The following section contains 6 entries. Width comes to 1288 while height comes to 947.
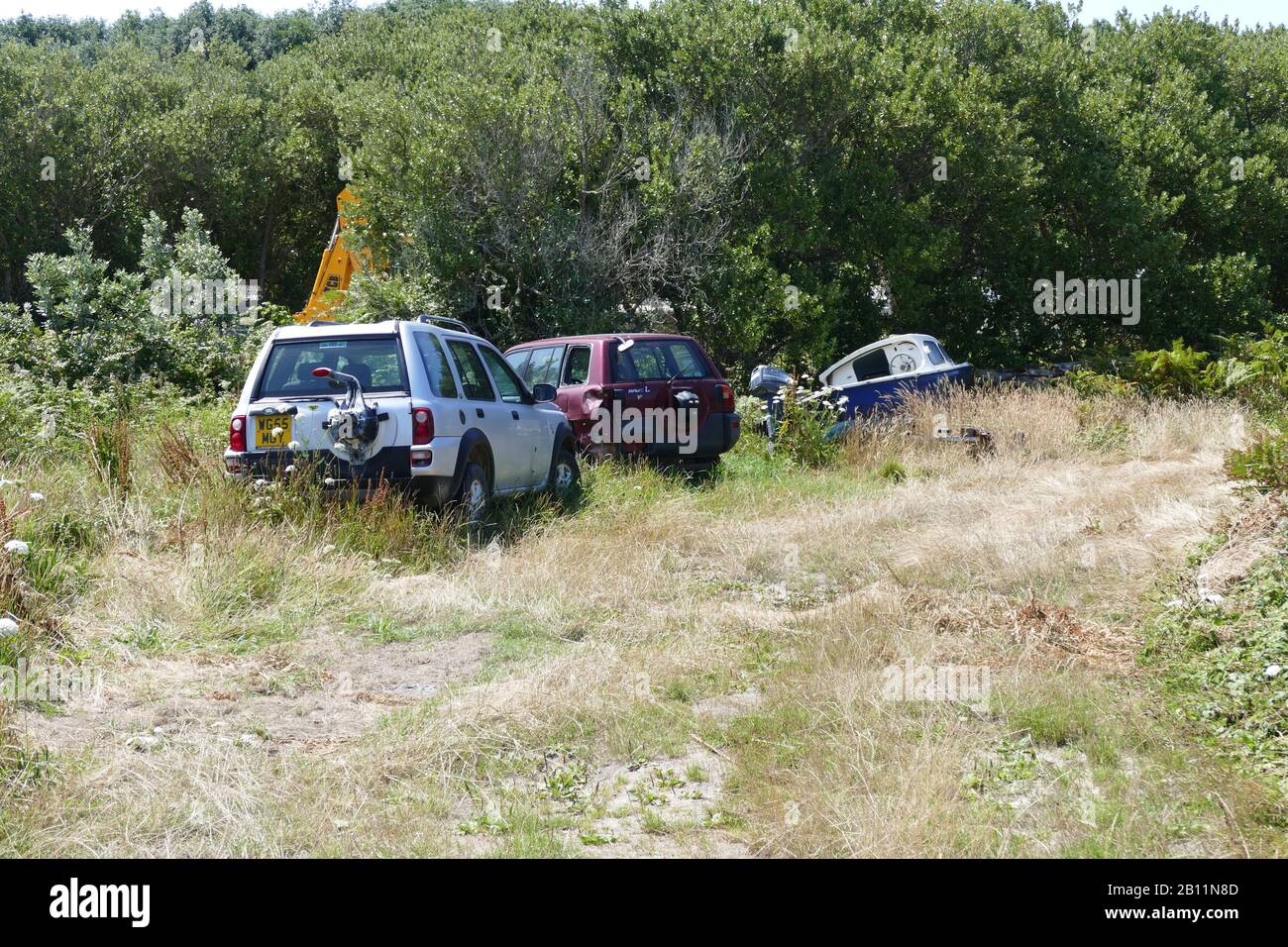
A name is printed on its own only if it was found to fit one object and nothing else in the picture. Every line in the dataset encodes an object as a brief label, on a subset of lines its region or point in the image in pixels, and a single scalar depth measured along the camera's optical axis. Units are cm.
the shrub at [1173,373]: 1839
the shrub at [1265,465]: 740
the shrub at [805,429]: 1420
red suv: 1248
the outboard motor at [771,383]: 1485
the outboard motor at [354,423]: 840
